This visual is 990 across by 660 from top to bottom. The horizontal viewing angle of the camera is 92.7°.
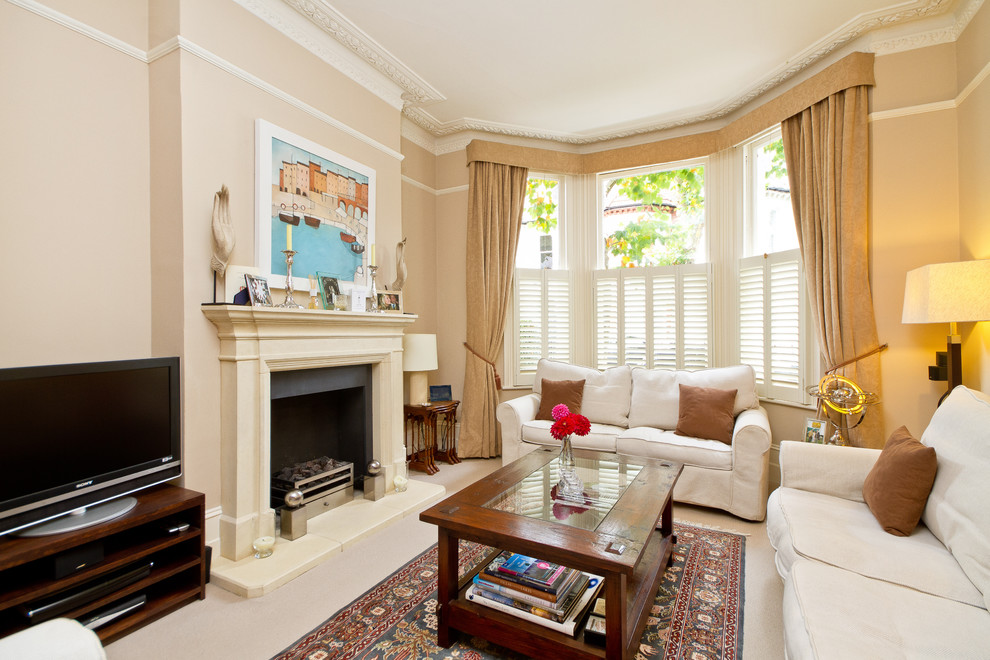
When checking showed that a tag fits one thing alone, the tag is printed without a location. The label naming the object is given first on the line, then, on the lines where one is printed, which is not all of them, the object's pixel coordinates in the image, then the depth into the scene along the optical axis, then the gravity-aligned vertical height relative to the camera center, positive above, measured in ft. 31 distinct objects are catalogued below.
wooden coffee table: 5.16 -2.51
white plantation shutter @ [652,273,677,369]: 14.24 +0.20
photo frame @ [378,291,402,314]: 11.75 +0.70
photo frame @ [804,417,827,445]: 10.27 -2.29
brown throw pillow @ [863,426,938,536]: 6.00 -2.11
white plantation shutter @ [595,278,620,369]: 15.06 +0.29
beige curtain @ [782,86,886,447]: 10.12 +2.01
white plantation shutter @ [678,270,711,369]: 13.84 +0.22
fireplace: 8.05 -1.07
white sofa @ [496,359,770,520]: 9.94 -2.54
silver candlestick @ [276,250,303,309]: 8.99 +0.87
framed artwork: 8.98 +2.55
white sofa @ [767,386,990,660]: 4.13 -2.66
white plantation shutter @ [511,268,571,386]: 15.51 +0.21
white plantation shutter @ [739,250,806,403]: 11.73 +0.13
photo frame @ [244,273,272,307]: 8.29 +0.71
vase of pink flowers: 7.13 -1.98
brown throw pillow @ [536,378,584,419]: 13.03 -1.87
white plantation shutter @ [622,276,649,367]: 14.66 +0.24
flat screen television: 5.94 -1.52
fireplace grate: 9.32 -3.06
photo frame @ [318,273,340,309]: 10.05 +0.85
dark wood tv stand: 5.66 -3.07
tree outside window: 14.51 +3.48
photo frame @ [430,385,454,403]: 14.39 -1.96
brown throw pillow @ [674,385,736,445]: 11.00 -2.06
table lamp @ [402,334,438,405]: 13.12 -0.83
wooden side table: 13.38 -3.15
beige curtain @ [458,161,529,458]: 14.88 +1.45
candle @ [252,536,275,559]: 7.98 -3.65
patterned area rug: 5.97 -4.06
